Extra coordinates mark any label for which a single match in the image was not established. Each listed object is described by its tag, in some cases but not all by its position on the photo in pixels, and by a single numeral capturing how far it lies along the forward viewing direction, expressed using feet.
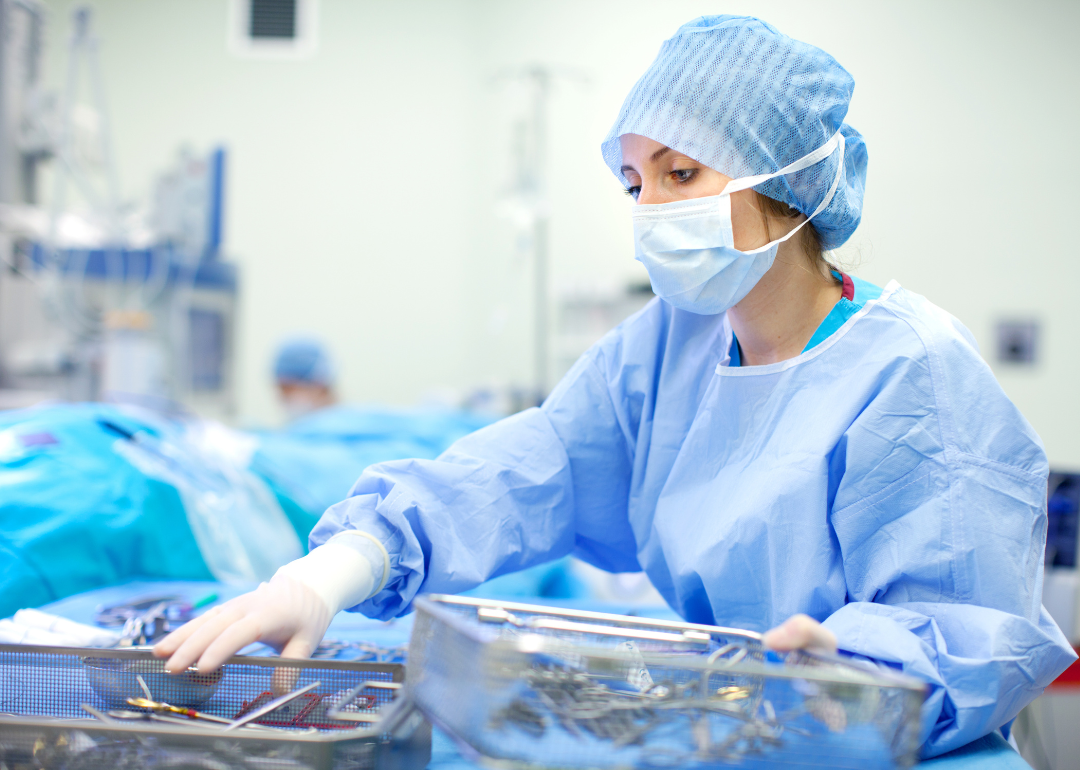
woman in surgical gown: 2.31
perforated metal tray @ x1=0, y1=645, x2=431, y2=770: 1.71
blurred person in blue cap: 11.26
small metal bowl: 2.22
